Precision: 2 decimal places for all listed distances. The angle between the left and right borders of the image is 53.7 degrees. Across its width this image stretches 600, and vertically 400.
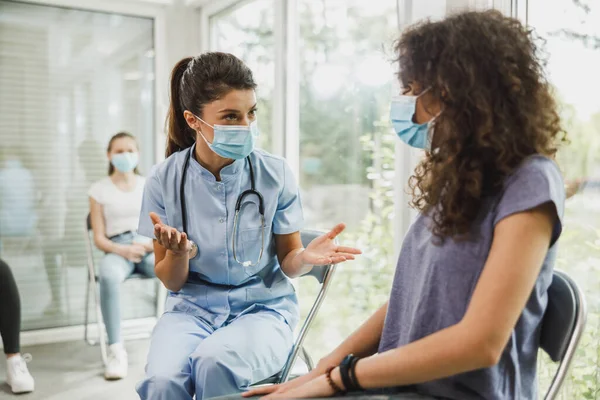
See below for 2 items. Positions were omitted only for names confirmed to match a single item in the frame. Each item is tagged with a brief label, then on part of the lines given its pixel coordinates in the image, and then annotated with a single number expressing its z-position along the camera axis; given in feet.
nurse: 5.15
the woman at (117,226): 10.47
